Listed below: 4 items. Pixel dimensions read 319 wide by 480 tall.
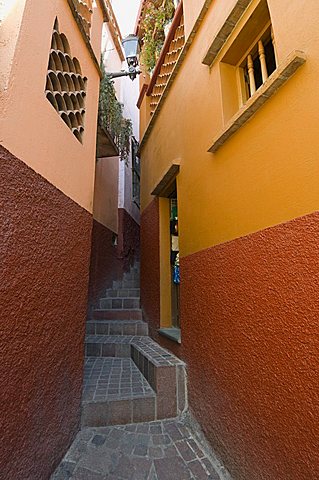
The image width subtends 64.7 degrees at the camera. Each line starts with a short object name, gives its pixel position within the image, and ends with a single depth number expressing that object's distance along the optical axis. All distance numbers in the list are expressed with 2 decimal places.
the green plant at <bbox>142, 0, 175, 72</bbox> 4.46
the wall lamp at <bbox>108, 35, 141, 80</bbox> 4.26
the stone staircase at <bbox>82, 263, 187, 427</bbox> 2.56
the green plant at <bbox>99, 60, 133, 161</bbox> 3.99
